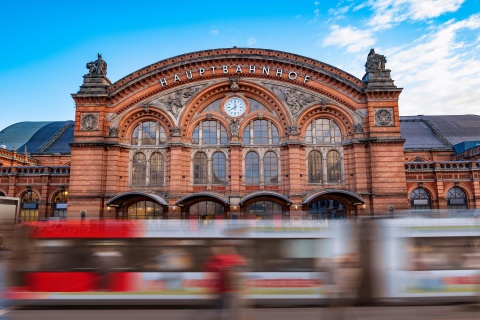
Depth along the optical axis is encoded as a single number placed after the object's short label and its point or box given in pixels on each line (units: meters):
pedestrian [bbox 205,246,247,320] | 8.20
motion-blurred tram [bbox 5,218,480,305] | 11.35
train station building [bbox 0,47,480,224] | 30.30
